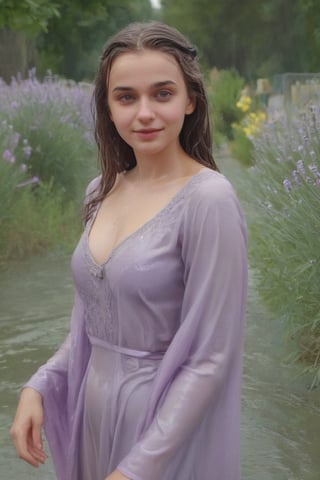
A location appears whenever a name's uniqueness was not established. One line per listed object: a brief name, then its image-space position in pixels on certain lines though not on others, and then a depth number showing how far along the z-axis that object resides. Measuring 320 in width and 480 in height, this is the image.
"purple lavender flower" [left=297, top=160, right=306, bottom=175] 5.12
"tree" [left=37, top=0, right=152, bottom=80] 22.39
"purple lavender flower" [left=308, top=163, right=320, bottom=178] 4.92
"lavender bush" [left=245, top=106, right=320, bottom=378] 5.38
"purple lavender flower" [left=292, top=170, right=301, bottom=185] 5.28
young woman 2.04
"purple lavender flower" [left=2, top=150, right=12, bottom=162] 8.71
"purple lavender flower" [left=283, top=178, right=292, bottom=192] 5.18
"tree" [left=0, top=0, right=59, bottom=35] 10.73
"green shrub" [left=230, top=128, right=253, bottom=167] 17.27
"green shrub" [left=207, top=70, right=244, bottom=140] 25.01
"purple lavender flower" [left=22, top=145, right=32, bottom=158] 9.80
